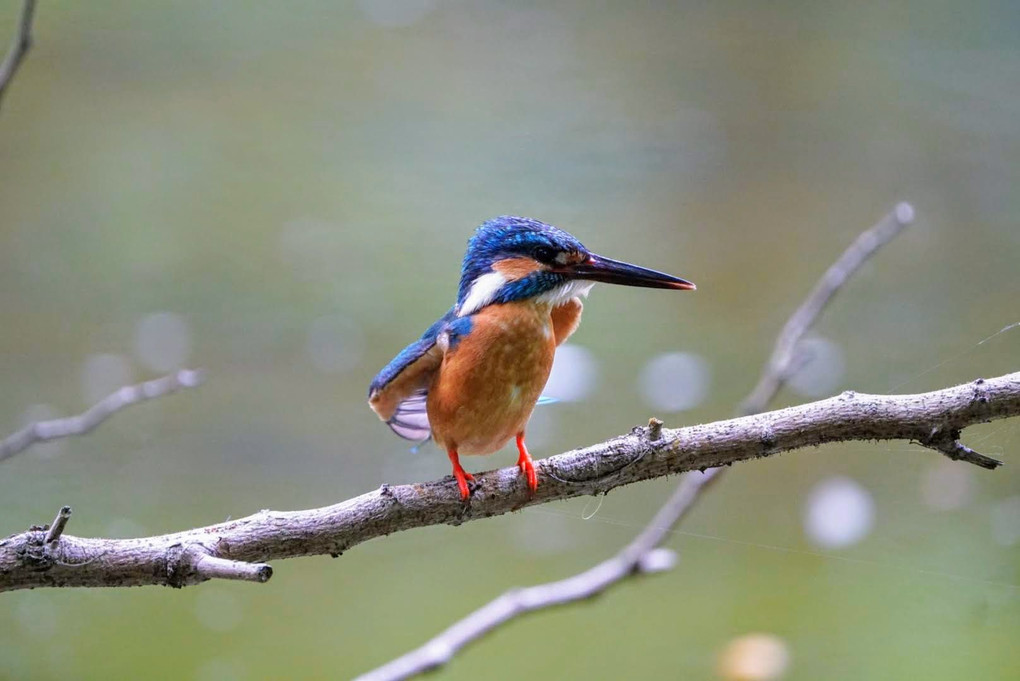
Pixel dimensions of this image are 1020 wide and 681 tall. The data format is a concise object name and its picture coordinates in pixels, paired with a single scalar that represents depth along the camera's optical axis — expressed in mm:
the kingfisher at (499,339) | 5434
